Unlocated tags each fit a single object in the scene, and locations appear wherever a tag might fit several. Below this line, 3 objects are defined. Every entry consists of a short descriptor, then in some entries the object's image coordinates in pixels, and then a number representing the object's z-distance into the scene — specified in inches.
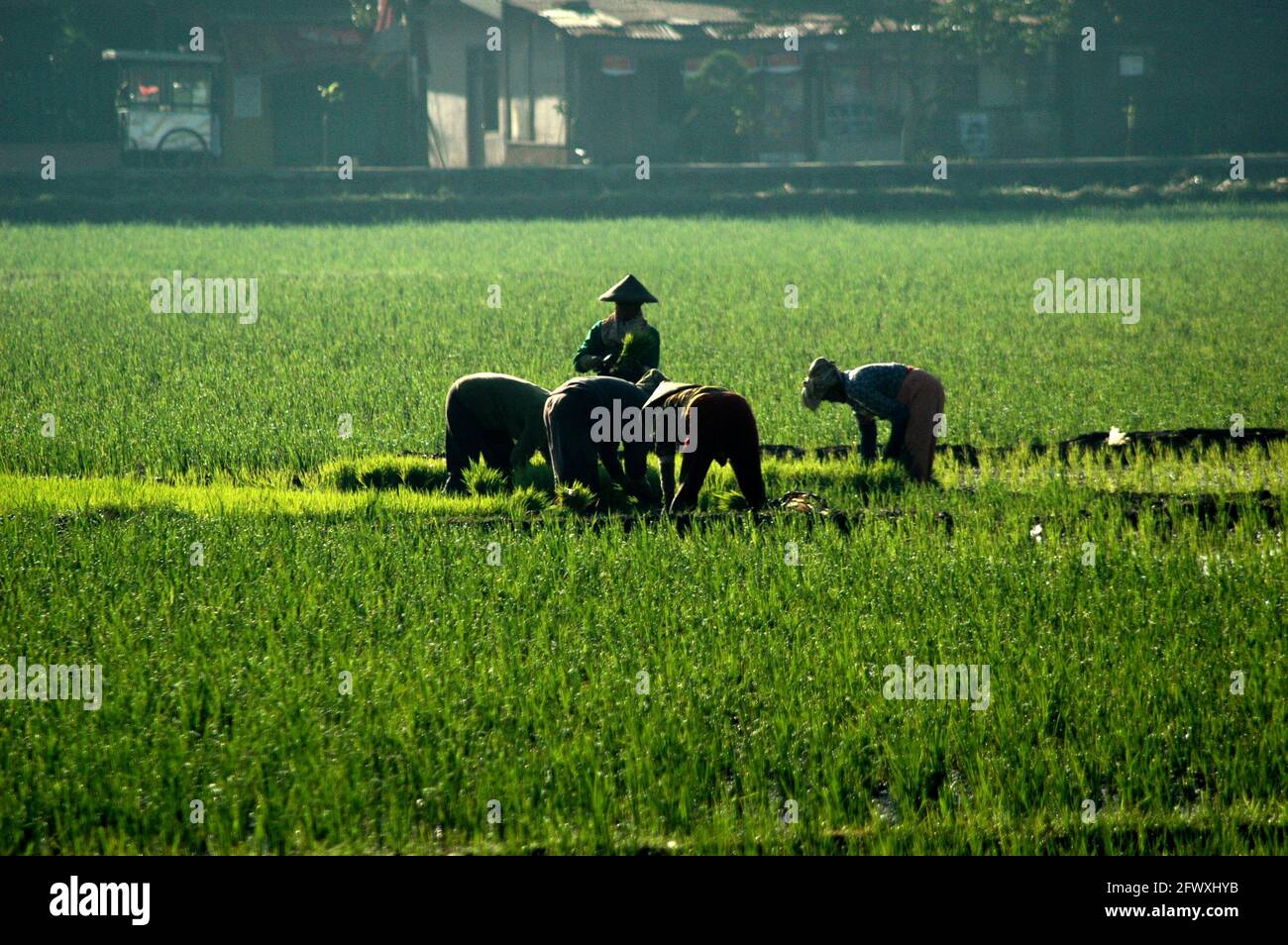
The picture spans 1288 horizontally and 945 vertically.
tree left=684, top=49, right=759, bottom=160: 2352.4
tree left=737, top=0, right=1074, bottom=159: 2256.4
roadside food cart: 2321.6
